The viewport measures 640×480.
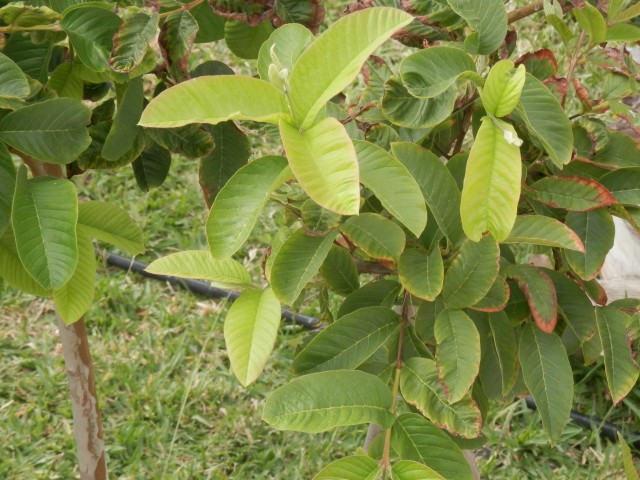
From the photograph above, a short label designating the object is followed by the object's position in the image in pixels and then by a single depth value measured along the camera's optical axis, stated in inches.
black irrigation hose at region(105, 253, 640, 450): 108.0
